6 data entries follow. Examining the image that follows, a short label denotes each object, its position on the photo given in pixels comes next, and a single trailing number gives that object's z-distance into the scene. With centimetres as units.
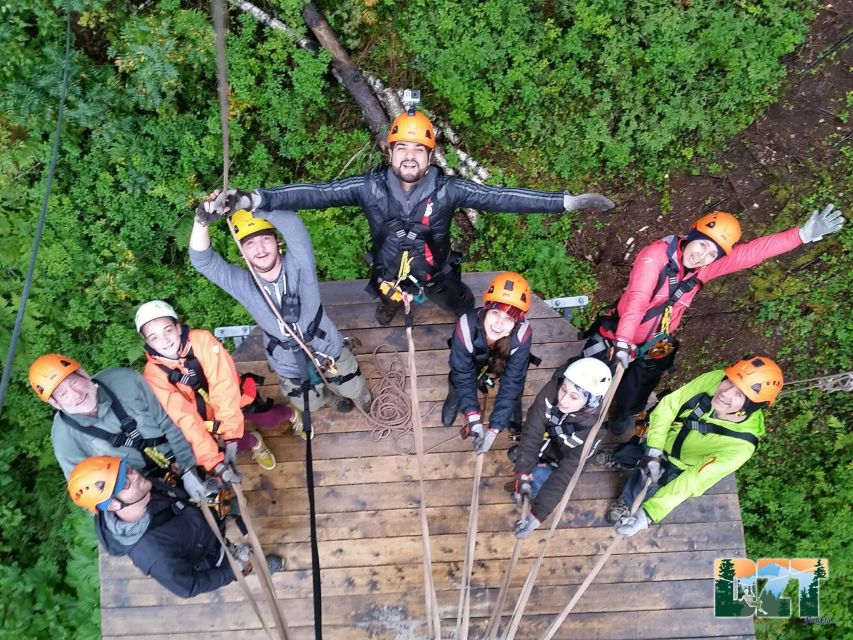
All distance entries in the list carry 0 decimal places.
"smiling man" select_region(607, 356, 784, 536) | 375
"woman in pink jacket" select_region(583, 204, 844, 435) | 414
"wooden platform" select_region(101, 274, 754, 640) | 449
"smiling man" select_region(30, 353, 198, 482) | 351
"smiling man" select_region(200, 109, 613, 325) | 392
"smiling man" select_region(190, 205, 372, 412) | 360
